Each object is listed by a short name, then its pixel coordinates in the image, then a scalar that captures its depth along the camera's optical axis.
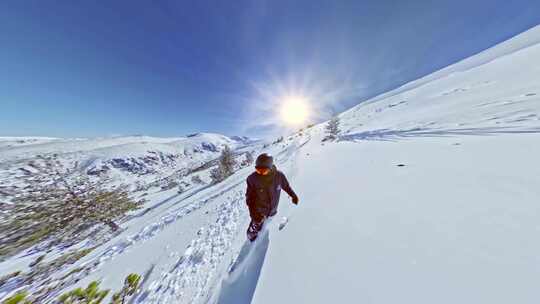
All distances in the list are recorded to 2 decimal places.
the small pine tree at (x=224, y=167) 24.81
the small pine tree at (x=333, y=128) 26.78
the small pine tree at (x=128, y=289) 4.31
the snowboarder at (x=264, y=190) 3.26
